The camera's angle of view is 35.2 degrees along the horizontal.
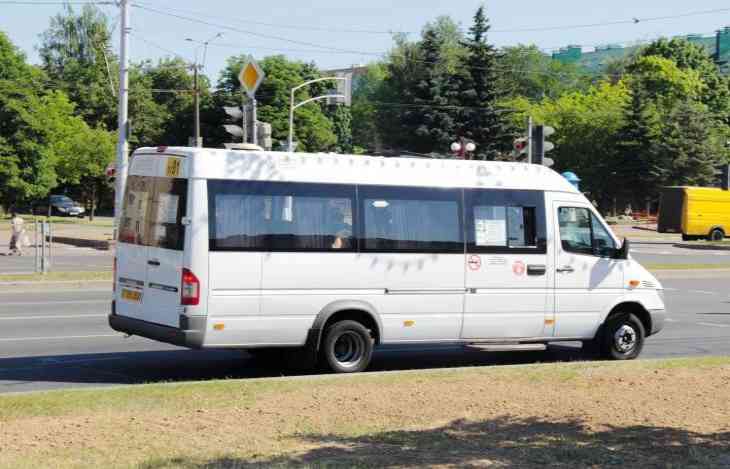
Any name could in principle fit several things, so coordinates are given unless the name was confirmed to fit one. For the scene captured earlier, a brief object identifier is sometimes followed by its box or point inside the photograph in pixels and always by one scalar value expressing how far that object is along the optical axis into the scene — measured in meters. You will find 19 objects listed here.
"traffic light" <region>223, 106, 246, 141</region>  24.98
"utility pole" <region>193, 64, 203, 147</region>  52.44
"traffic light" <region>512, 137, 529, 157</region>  27.86
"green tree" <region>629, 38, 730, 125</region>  110.56
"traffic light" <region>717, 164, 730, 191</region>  52.53
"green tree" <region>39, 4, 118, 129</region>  101.62
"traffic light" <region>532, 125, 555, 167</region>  26.03
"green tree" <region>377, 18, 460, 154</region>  90.31
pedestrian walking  39.75
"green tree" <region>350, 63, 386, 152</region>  124.96
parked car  84.56
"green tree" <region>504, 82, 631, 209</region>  91.56
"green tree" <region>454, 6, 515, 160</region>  85.69
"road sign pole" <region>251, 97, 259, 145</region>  25.47
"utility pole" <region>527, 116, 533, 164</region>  26.67
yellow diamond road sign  26.62
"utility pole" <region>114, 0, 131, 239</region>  31.27
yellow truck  58.03
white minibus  12.12
